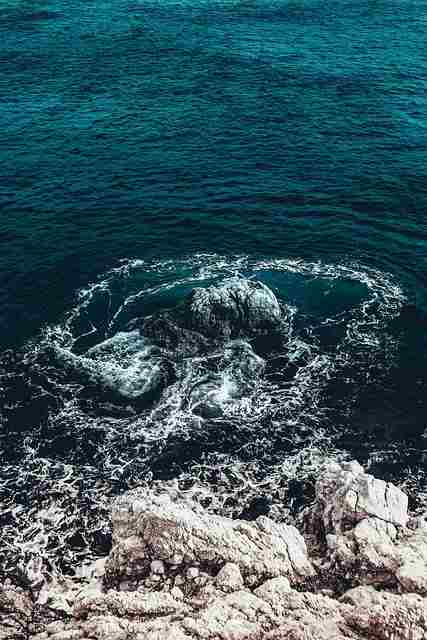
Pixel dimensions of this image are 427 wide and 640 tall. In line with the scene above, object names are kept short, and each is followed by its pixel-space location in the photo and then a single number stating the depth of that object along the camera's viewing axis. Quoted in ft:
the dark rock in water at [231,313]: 183.73
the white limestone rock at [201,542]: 107.45
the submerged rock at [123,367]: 167.73
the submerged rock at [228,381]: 162.30
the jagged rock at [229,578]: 102.42
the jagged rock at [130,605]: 99.66
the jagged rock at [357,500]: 116.67
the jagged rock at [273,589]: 98.58
